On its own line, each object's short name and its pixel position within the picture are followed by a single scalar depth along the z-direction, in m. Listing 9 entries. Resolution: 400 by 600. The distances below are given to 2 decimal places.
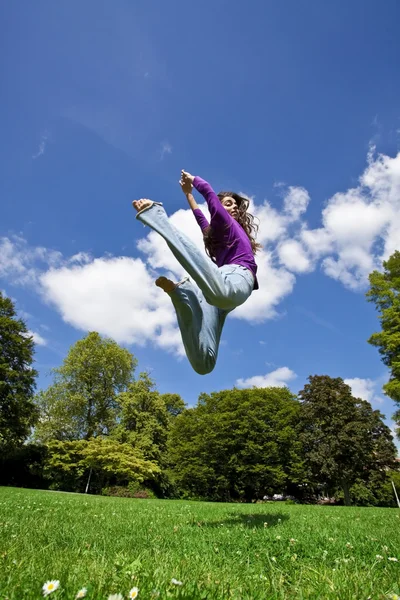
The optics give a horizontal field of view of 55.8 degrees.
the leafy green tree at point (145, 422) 37.66
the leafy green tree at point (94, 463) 29.80
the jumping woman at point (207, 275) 3.09
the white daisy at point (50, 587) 1.80
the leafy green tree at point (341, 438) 31.61
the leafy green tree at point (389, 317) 19.08
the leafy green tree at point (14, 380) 30.36
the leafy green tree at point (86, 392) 37.50
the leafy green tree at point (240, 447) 35.75
